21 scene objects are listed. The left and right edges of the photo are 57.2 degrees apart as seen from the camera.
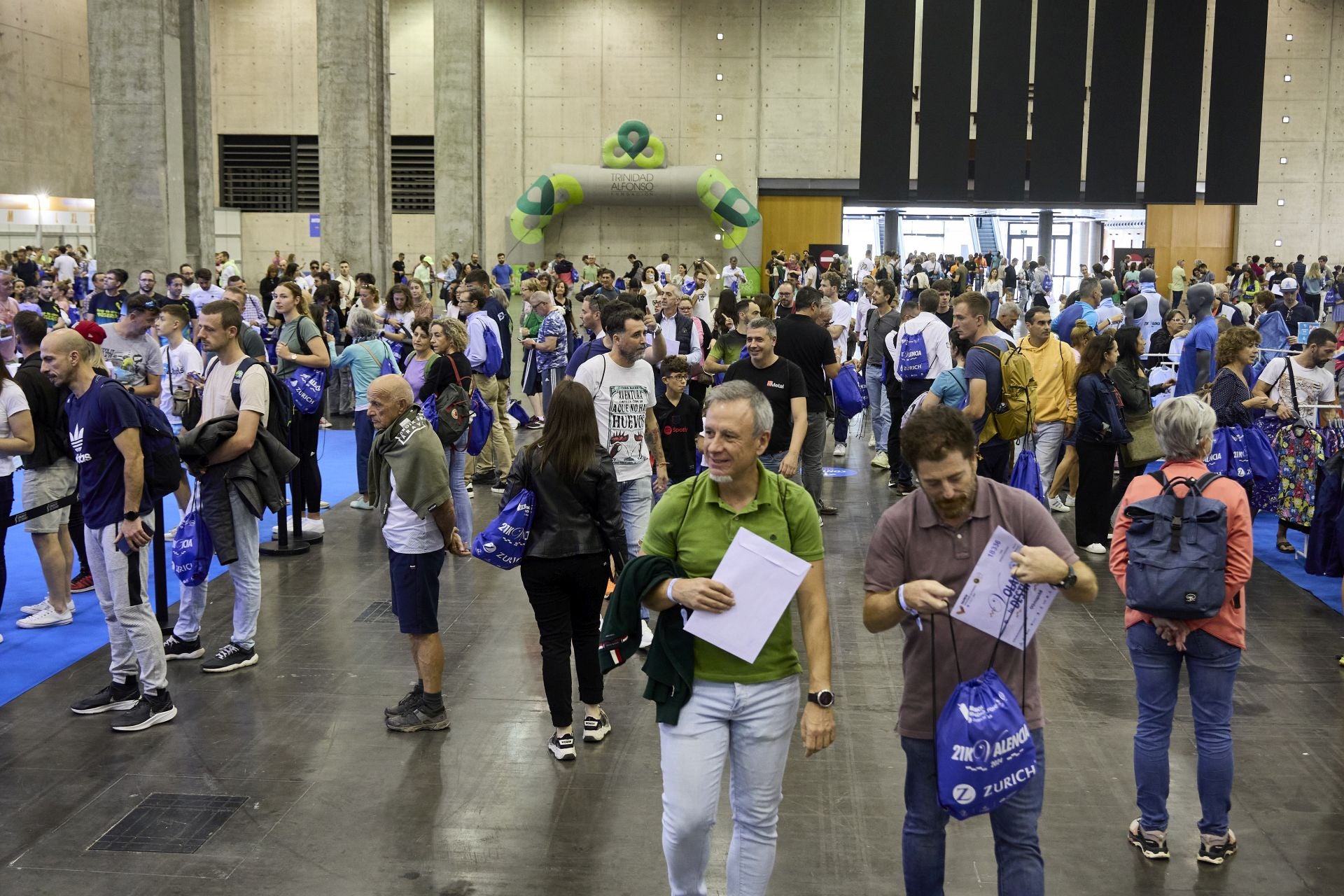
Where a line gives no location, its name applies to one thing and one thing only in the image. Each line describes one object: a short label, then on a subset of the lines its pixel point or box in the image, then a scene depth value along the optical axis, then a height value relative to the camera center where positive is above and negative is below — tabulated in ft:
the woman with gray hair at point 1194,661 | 13.56 -4.04
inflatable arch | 101.60 +8.49
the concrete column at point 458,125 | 87.45 +11.98
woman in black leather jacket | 16.51 -3.10
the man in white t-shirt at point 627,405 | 21.07 -1.91
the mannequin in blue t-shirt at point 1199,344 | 32.91 -1.15
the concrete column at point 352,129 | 70.13 +9.28
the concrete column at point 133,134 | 51.67 +6.51
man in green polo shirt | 10.91 -3.43
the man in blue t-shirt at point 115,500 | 17.92 -3.08
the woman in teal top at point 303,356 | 29.17 -1.53
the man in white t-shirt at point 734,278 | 90.33 +1.27
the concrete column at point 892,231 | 119.24 +6.35
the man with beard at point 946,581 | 10.52 -2.44
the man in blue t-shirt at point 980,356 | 24.58 -1.18
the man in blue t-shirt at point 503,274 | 83.05 +1.22
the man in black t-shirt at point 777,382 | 25.00 -1.81
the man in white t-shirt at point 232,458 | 20.65 -2.82
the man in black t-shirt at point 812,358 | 29.35 -1.47
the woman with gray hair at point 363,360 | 30.45 -1.71
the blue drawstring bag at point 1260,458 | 26.45 -3.36
